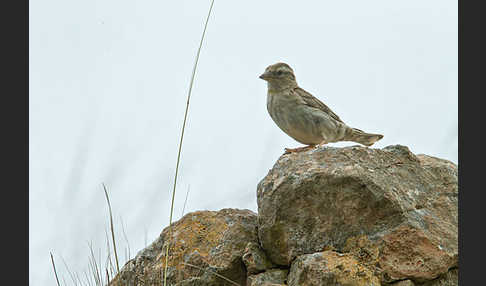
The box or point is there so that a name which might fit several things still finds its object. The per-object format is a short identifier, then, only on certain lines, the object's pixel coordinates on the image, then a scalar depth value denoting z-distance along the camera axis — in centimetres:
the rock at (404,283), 791
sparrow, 1210
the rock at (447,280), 807
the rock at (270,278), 855
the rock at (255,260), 888
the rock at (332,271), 765
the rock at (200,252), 925
